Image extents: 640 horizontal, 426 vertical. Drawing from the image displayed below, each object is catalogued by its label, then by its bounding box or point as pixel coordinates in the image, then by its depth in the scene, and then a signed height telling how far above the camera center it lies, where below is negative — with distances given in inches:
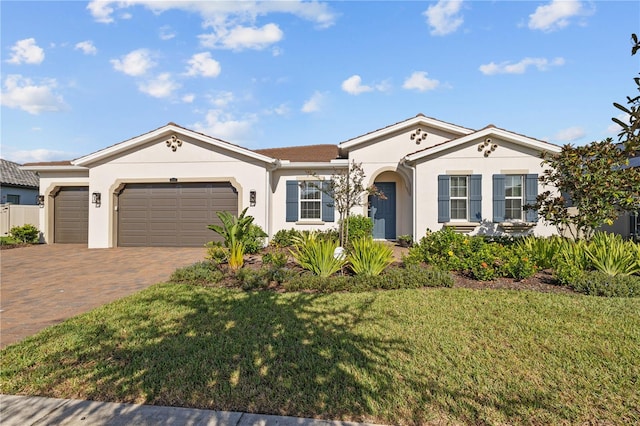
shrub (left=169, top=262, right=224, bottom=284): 278.4 -55.8
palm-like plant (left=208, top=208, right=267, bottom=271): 319.0 -22.7
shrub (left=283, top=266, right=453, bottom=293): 251.6 -55.7
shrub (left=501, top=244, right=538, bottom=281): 267.0 -46.5
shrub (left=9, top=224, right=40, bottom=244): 538.3 -34.2
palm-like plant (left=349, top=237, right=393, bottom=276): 274.5 -40.1
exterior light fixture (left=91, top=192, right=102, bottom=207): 518.9 +25.4
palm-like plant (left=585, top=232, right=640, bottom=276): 268.7 -39.4
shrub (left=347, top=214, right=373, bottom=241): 471.4 -21.0
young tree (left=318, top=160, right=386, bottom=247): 344.2 +23.2
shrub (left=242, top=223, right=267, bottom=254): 434.4 -37.6
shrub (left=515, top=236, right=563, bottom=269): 294.7 -37.1
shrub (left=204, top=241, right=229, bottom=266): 338.3 -44.0
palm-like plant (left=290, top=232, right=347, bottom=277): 275.1 -41.3
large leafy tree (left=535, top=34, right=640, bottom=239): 303.3 +29.0
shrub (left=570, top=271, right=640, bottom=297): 234.2 -54.7
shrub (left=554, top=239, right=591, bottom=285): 255.1 -43.0
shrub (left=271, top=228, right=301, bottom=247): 515.2 -39.6
